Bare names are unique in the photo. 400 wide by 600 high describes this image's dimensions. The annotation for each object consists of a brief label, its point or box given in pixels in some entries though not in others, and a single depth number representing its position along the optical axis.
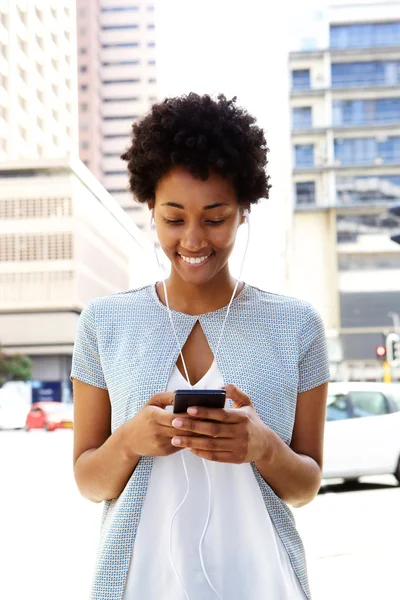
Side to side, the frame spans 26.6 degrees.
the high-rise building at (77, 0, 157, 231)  85.94
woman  1.37
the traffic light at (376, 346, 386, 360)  19.61
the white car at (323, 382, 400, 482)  10.12
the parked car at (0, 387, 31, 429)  25.69
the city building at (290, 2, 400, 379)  48.94
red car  27.88
